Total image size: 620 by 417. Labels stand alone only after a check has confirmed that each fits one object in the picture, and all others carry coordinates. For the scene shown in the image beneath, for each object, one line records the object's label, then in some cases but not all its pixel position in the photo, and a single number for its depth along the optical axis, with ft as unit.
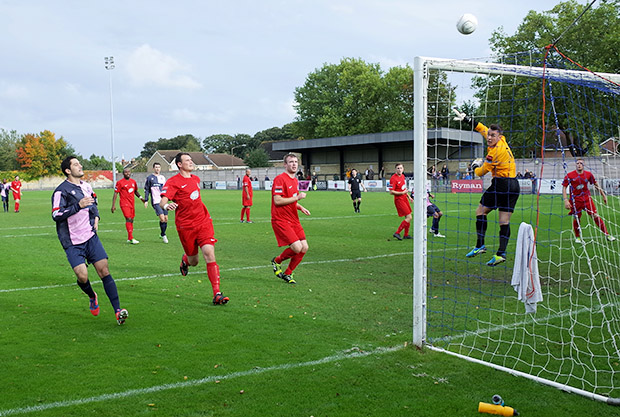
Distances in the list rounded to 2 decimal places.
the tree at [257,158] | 267.18
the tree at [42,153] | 257.59
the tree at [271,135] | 408.07
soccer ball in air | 19.48
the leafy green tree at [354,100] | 219.61
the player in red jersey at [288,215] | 28.14
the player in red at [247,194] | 62.28
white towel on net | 17.04
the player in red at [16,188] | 93.50
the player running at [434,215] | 44.65
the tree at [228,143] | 414.41
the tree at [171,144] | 417.73
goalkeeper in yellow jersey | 28.76
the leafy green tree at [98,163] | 337.52
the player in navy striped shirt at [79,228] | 20.63
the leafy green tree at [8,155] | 288.30
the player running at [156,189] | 47.22
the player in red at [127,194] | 47.95
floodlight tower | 183.62
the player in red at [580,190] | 35.68
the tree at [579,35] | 135.44
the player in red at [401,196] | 46.03
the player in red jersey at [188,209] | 25.13
